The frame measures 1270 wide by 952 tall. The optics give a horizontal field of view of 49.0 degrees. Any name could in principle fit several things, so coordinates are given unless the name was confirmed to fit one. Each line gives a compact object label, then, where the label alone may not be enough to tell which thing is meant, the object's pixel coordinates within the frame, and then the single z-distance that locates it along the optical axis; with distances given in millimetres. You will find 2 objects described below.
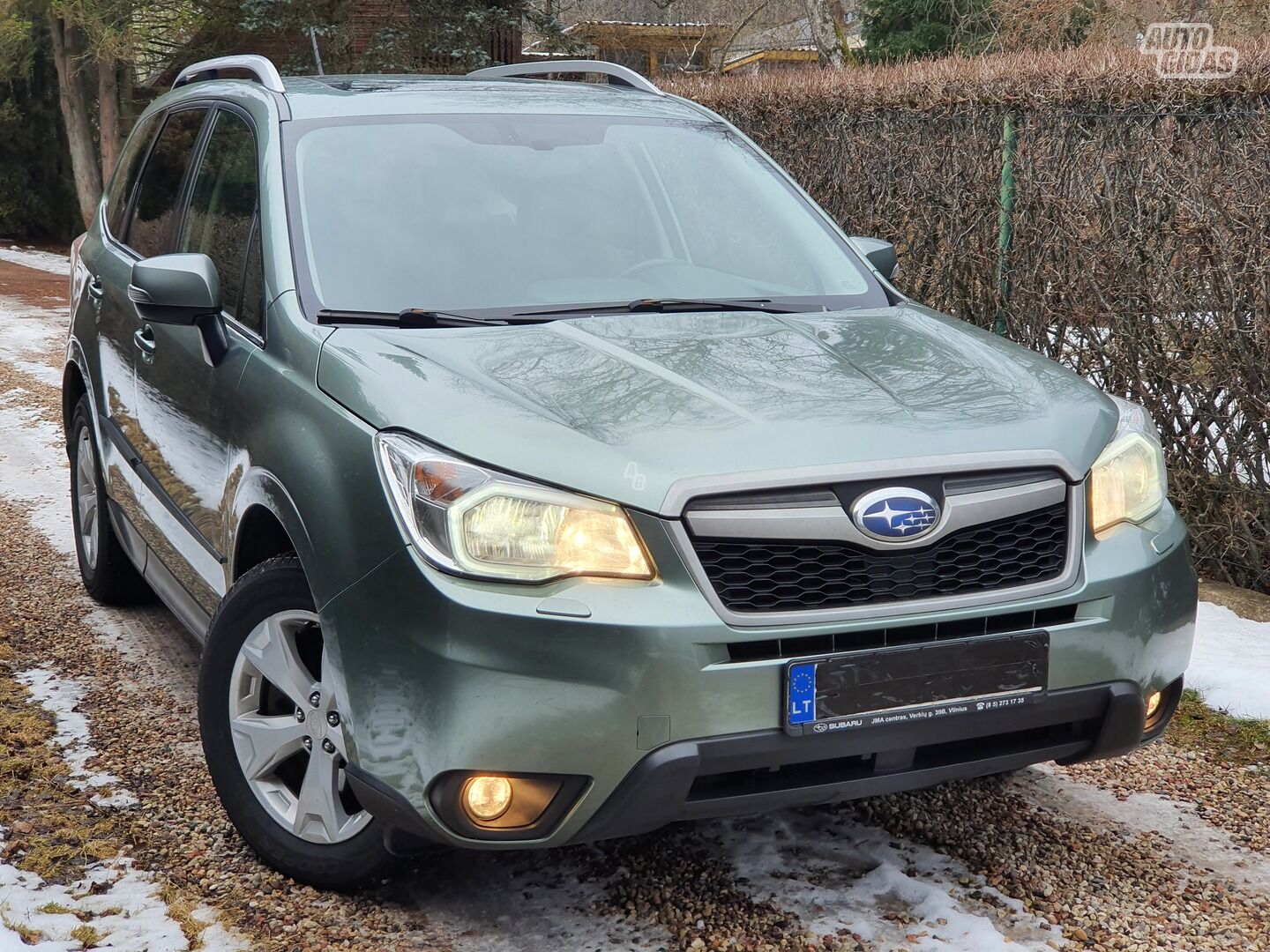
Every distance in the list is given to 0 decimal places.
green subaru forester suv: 2537
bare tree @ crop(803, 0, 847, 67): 29078
